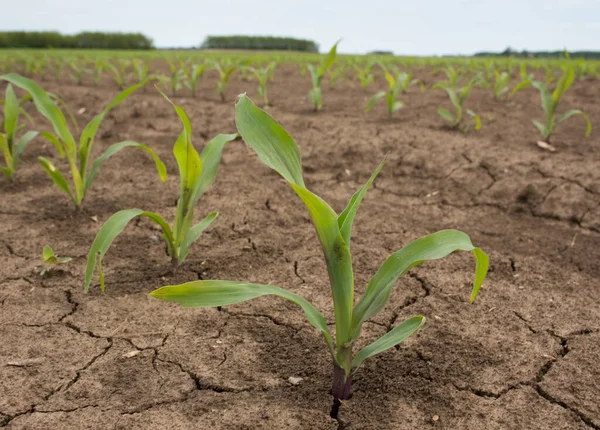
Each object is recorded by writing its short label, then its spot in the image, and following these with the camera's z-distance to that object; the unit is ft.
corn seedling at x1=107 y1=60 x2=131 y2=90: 16.79
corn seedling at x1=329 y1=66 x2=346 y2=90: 17.13
